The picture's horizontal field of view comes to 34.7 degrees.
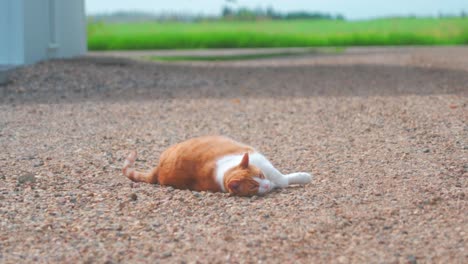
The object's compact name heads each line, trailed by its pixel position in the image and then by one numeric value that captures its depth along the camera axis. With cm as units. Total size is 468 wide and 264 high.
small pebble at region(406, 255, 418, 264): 355
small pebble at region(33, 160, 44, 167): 605
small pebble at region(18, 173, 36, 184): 539
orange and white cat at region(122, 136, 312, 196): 471
